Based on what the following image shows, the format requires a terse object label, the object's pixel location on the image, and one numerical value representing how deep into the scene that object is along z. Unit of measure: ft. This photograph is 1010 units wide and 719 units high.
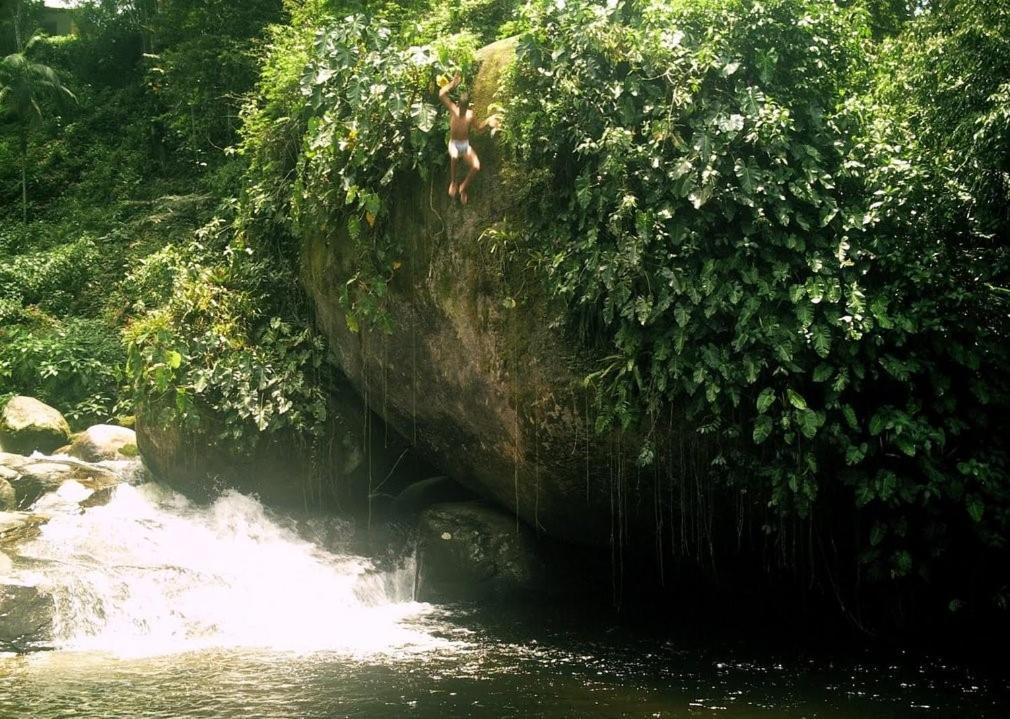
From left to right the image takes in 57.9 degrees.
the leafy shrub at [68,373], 48.75
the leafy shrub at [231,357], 33.30
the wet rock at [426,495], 34.42
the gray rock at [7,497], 34.40
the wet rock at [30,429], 43.45
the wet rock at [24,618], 23.66
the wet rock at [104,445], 41.83
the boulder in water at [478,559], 29.04
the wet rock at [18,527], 29.99
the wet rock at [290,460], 34.12
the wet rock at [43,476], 35.65
